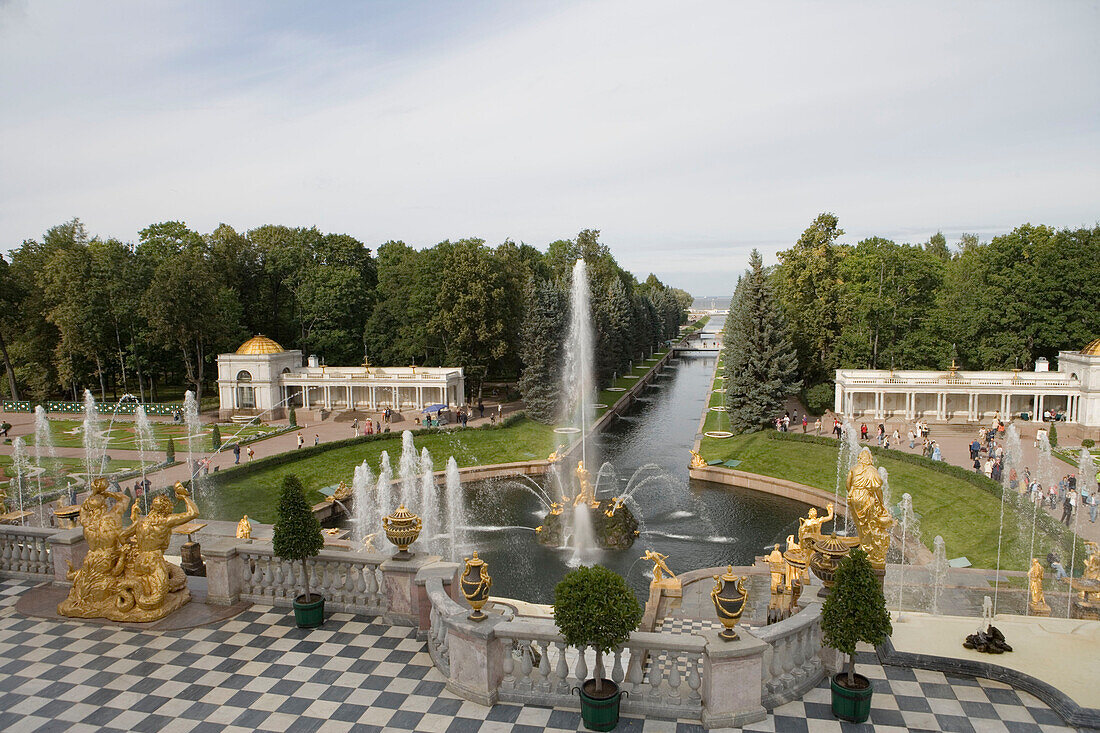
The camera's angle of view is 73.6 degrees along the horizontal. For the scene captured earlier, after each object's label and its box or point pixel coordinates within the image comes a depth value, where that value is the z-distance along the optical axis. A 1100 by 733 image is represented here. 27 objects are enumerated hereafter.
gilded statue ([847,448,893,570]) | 11.20
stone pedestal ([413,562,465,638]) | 11.45
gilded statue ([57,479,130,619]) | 12.45
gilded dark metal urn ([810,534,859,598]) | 10.76
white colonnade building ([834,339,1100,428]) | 44.31
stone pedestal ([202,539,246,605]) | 12.89
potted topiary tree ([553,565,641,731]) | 8.47
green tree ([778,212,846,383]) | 52.88
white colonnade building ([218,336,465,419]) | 53.66
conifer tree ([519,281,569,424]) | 50.44
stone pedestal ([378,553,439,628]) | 12.09
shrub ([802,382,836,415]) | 49.16
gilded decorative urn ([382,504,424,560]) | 12.11
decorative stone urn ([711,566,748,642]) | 8.86
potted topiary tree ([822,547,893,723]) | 8.50
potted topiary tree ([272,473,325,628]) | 11.70
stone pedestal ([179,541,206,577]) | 16.09
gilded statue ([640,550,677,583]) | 18.62
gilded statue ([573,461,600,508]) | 26.55
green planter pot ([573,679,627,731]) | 8.71
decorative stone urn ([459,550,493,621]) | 9.78
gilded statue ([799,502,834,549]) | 13.09
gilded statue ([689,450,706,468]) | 37.15
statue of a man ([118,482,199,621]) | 12.39
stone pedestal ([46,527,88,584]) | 14.04
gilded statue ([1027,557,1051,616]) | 16.92
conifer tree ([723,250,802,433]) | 44.09
